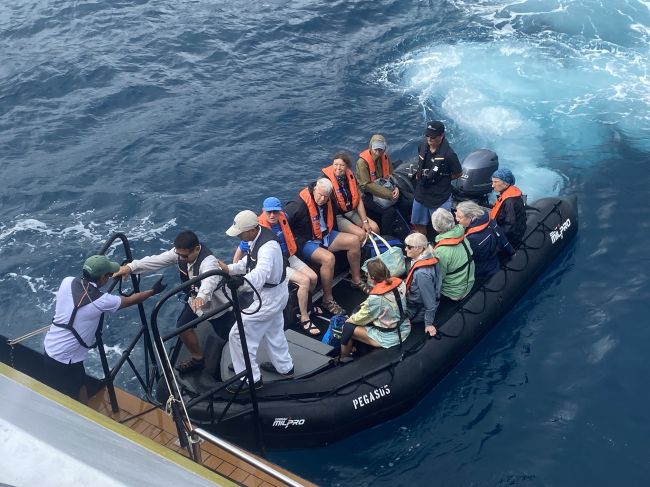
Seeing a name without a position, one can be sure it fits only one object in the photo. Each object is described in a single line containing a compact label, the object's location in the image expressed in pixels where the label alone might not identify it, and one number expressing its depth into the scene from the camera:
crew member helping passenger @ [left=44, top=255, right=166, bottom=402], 6.81
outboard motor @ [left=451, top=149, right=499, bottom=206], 10.90
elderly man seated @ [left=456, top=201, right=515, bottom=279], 8.77
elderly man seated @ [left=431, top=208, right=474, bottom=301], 8.63
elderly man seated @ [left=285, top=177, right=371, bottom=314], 8.94
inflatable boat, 7.93
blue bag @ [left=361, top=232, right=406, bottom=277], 9.22
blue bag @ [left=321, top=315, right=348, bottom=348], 8.68
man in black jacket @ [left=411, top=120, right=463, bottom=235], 9.63
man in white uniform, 7.12
